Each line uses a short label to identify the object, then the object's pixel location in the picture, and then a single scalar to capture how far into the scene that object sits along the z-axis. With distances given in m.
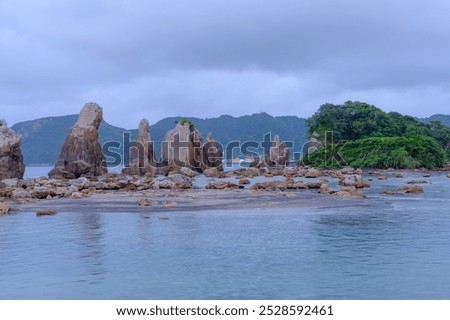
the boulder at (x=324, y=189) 43.25
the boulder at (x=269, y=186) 47.81
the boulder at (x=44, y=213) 31.62
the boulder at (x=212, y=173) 74.41
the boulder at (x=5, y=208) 32.65
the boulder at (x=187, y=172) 75.31
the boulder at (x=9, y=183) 50.35
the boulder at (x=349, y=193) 40.62
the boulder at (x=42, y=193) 42.28
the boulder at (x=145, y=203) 36.16
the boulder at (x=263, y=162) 100.61
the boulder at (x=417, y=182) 55.07
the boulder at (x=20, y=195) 41.53
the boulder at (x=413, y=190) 44.33
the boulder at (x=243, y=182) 54.99
